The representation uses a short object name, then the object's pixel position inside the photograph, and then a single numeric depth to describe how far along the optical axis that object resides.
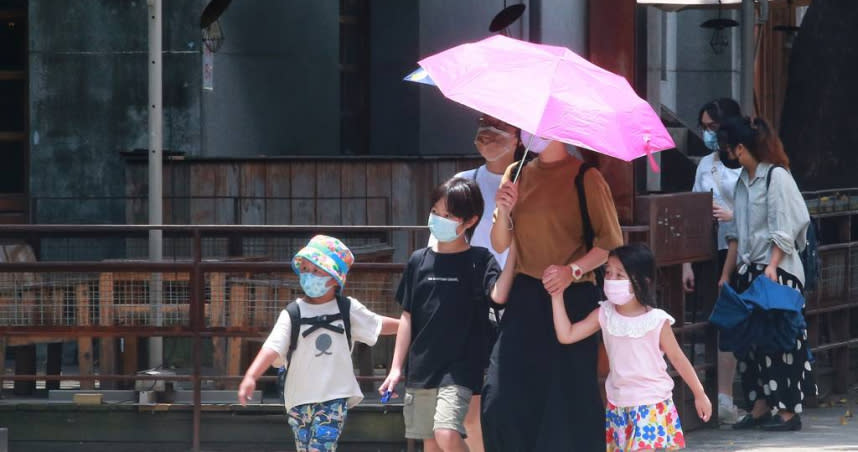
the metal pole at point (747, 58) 30.03
